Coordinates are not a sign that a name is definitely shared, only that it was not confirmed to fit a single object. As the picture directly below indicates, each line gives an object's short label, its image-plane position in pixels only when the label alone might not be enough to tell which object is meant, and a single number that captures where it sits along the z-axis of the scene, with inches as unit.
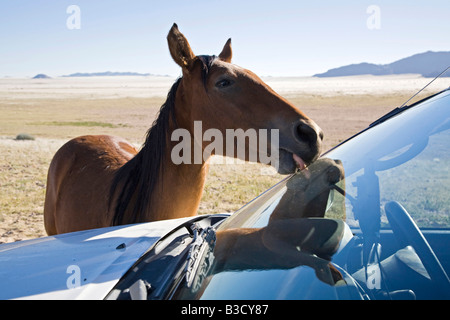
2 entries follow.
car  45.3
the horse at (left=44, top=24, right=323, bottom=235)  100.7
